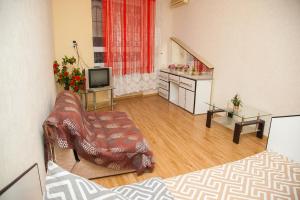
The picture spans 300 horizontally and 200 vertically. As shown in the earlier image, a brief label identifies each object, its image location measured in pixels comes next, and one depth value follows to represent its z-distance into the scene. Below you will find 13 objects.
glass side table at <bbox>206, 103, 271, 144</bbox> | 3.13
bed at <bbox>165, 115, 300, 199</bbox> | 2.02
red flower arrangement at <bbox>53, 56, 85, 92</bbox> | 3.94
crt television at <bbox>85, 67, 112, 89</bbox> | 4.22
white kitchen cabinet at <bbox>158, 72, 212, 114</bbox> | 4.25
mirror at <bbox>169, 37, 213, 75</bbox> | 4.68
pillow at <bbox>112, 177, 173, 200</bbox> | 1.49
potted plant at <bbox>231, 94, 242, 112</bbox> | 3.39
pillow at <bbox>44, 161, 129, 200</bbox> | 0.92
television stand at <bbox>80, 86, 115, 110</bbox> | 4.23
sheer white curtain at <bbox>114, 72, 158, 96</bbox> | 5.10
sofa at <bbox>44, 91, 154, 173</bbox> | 1.88
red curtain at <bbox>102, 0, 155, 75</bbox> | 4.70
